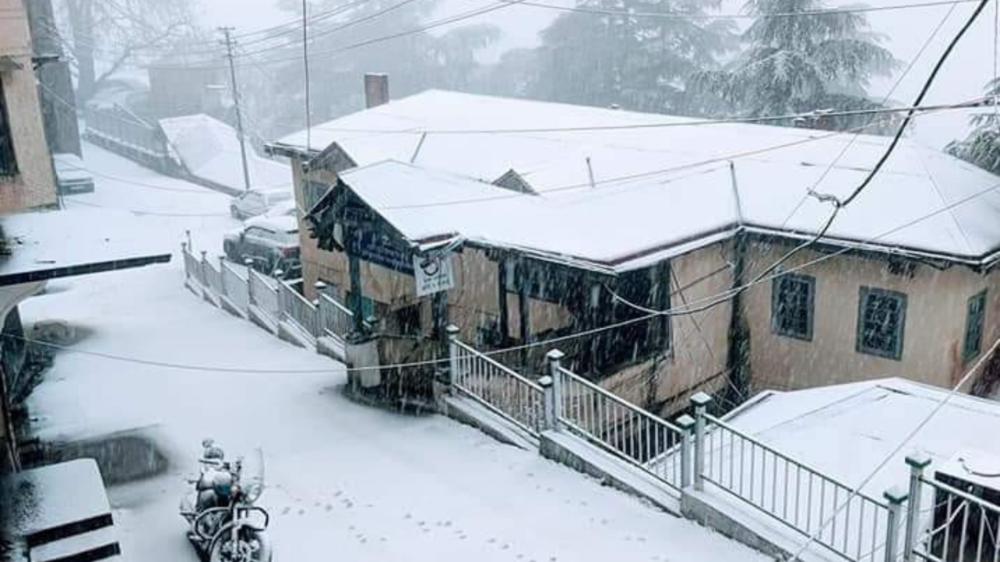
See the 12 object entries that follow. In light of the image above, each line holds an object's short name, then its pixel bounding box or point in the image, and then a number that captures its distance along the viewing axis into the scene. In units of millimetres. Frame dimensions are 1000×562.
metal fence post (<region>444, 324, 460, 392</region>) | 12062
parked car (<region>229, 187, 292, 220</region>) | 33031
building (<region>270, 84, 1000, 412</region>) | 12812
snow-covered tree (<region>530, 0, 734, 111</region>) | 40188
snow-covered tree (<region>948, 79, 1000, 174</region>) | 19500
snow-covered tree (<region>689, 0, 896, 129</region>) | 29094
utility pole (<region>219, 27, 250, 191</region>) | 37725
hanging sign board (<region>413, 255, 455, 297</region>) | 11703
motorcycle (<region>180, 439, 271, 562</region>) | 8234
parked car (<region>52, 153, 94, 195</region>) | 34438
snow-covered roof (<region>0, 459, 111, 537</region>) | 8234
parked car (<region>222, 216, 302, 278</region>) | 24516
